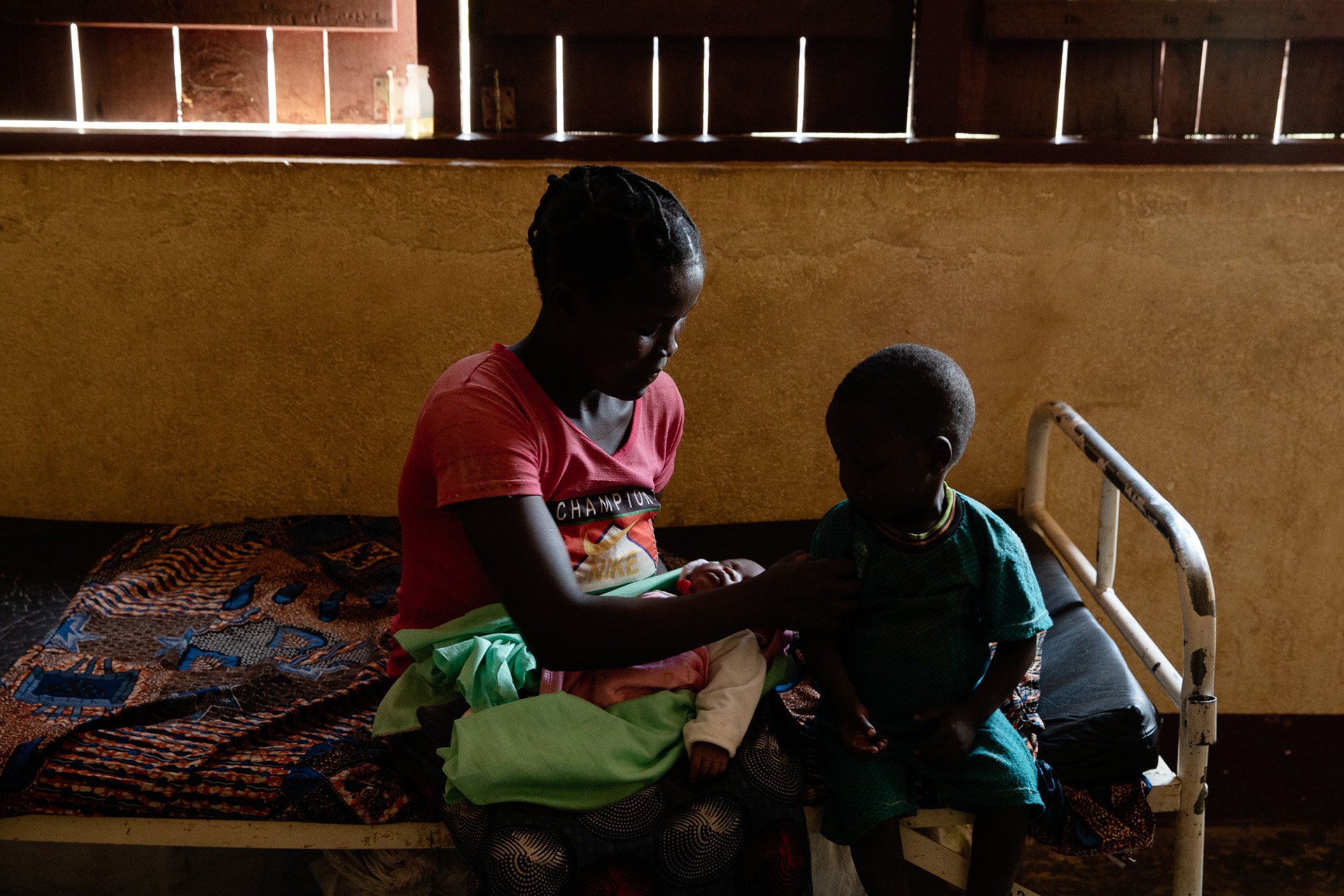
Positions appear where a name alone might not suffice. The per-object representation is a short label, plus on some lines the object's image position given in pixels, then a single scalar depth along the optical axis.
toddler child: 1.68
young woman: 1.62
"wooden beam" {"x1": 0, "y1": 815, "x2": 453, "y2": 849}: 1.81
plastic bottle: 2.85
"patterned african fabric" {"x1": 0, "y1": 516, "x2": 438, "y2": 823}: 1.84
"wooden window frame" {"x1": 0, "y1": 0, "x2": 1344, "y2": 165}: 2.85
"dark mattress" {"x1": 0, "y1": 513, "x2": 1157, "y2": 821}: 1.85
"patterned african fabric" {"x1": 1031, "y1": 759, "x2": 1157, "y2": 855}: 1.81
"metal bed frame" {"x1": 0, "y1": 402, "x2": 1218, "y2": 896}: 1.80
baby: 1.70
